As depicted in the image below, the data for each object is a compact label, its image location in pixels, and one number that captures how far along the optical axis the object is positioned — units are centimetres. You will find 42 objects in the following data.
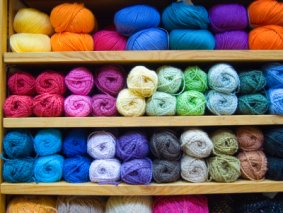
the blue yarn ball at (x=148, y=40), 61
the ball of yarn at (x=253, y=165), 63
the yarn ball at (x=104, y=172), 61
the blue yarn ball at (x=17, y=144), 62
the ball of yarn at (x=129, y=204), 62
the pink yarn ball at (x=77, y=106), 61
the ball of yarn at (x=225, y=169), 62
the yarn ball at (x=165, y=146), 61
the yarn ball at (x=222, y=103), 61
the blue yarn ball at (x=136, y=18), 61
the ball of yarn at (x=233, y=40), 63
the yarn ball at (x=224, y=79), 61
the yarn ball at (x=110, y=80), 63
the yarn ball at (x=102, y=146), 62
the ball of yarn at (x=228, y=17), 62
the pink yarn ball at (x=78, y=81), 62
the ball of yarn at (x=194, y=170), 62
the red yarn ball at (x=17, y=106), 61
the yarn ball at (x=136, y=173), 60
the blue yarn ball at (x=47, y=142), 62
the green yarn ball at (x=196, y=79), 62
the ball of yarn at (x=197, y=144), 61
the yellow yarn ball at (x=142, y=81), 59
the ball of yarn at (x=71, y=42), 63
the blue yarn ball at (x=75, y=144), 63
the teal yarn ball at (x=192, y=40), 61
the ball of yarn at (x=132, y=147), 62
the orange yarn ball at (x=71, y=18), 62
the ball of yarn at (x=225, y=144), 62
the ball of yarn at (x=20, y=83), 63
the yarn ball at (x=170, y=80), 61
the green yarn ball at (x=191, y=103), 61
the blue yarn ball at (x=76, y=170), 62
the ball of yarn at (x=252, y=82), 61
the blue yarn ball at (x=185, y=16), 61
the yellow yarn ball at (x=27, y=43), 63
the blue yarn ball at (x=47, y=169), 62
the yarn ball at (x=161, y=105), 60
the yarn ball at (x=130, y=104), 60
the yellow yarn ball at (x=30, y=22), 64
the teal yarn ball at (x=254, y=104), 61
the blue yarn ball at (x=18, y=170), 61
